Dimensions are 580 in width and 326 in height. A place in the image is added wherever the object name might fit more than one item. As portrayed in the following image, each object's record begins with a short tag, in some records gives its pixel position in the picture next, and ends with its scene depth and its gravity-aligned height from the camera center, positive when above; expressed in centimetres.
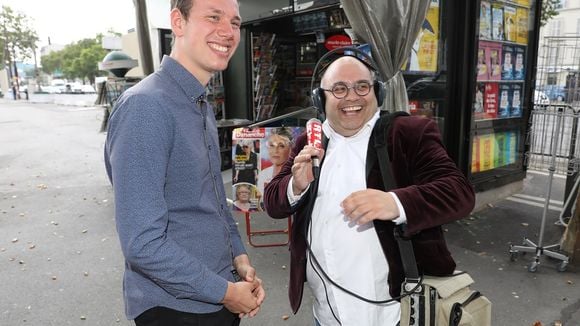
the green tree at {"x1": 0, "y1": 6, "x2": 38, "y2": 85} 4331 +526
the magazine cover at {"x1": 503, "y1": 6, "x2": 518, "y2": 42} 512 +68
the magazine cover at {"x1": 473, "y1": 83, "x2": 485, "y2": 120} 496 -27
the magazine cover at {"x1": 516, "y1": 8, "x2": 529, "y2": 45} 532 +68
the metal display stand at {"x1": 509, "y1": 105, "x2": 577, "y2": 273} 360 -61
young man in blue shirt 110 -28
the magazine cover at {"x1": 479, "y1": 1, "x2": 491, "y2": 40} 476 +66
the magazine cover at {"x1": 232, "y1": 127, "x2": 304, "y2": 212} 398 -71
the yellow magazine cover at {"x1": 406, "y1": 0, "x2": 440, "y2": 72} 455 +37
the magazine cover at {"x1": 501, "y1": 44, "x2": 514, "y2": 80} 521 +20
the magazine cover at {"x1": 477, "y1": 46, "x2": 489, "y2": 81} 484 +16
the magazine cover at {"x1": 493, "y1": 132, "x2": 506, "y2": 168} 536 -89
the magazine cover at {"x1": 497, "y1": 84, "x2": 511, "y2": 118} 530 -29
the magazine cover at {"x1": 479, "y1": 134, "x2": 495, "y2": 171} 518 -90
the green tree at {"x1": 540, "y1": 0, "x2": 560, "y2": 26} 1291 +212
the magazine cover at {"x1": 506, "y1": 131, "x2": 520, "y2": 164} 558 -89
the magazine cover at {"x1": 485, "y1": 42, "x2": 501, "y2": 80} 496 +24
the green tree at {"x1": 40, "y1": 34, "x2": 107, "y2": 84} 5228 +376
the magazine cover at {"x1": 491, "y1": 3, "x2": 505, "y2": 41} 493 +67
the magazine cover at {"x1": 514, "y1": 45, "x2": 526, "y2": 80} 540 +20
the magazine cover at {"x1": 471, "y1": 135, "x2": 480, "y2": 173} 506 -92
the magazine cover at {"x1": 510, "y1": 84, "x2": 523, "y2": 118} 549 -29
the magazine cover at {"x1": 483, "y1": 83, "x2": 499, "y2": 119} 510 -26
